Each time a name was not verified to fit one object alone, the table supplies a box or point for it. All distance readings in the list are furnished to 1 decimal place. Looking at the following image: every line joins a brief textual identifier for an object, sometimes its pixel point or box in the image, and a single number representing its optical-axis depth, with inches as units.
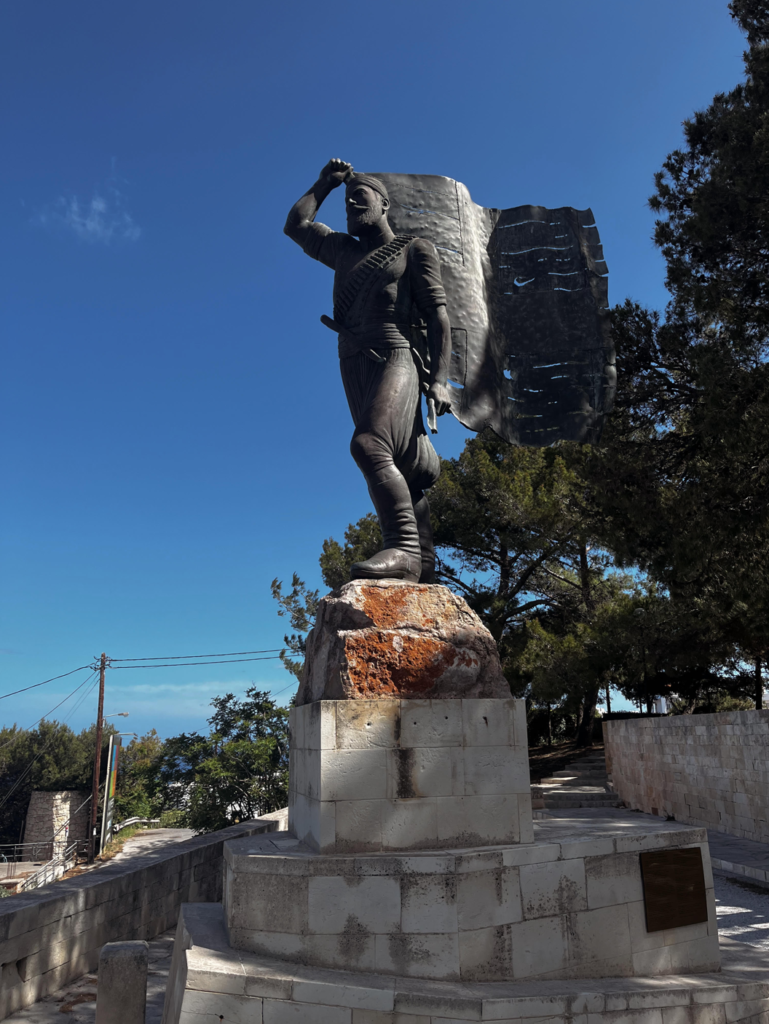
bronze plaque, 130.7
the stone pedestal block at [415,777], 123.5
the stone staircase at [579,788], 599.8
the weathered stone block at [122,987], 121.9
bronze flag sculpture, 164.7
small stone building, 1128.2
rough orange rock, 133.3
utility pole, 890.1
